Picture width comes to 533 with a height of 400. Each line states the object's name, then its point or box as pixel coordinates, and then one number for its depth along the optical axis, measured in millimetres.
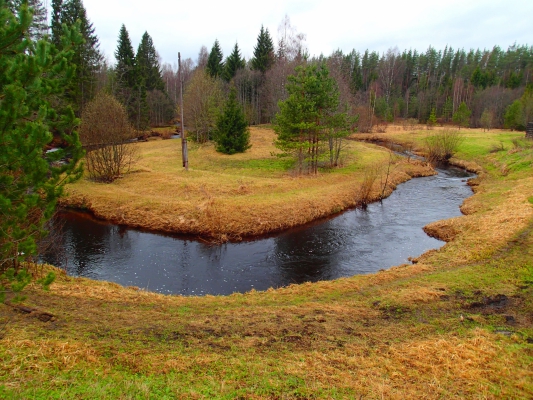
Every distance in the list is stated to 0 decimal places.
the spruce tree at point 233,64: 61812
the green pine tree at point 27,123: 5742
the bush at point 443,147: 37781
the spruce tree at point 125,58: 51938
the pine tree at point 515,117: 51097
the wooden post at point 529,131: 39319
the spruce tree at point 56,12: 40906
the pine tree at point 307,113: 25812
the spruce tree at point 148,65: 61125
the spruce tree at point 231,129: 34803
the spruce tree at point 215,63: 64625
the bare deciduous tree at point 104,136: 24641
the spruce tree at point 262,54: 59656
